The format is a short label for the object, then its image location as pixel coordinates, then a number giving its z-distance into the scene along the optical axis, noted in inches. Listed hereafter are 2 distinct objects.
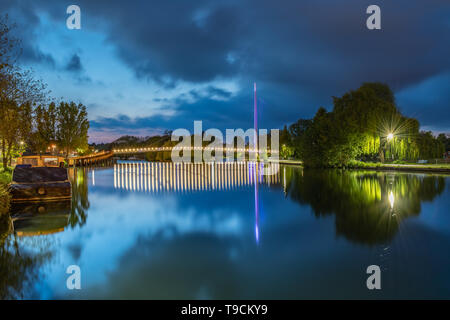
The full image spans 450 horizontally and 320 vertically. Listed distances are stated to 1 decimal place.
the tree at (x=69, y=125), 2004.2
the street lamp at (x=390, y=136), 1286.9
